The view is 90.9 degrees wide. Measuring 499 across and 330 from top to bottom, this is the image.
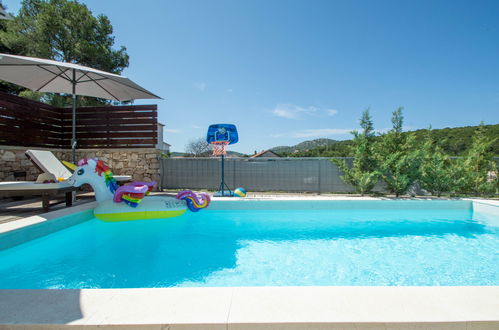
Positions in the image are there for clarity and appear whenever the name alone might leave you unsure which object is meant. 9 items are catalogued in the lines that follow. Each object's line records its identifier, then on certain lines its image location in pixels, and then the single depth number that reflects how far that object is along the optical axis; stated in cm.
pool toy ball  816
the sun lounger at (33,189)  476
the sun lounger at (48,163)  610
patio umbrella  553
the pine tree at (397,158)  792
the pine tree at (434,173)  795
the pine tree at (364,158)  834
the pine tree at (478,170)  800
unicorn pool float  525
